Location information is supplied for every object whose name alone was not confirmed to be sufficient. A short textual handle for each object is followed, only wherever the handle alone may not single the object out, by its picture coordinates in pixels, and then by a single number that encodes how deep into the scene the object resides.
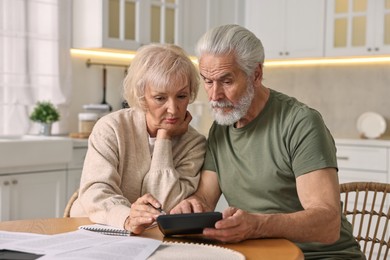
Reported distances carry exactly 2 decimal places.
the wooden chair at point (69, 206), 1.99
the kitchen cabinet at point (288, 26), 4.68
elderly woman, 1.87
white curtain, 3.95
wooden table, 1.40
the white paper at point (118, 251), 1.26
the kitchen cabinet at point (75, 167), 3.72
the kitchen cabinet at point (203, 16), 4.82
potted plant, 3.90
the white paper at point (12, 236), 1.42
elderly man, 1.67
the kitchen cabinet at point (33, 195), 3.37
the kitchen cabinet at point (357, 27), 4.36
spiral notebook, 1.55
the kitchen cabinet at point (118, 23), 4.15
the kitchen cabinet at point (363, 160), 4.10
